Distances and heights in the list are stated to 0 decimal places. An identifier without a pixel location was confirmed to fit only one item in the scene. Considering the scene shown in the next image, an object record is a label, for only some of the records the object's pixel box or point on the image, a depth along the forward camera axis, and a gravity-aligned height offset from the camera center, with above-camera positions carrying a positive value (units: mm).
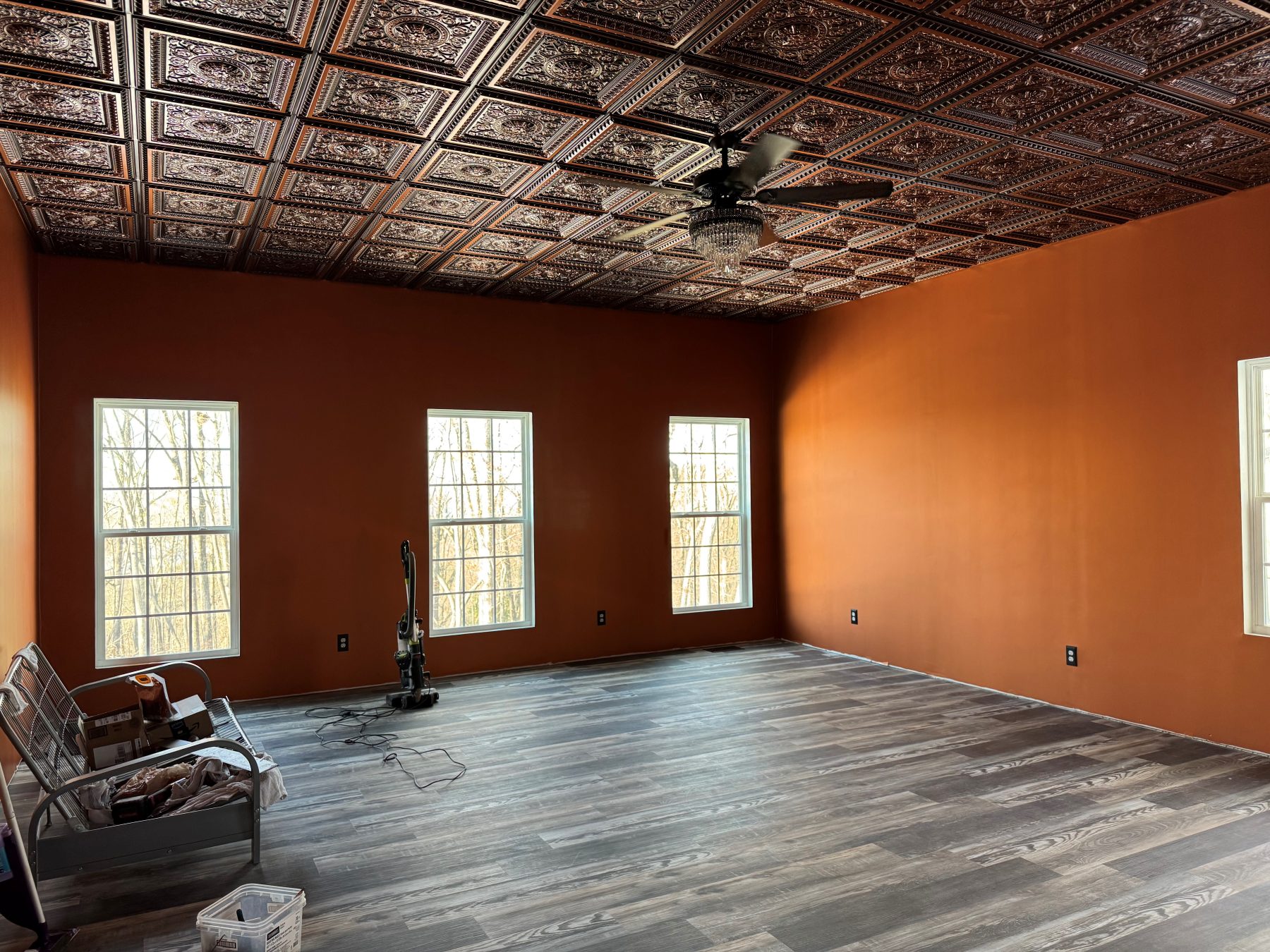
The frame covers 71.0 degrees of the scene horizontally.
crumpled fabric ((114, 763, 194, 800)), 3359 -1101
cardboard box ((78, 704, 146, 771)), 3598 -988
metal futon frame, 3059 -1185
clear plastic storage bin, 2648 -1303
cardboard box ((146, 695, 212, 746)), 3898 -1034
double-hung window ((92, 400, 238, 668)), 5996 -232
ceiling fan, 3443 +1142
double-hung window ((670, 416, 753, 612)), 8094 -261
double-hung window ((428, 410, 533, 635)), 7039 -245
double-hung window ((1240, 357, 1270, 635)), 4699 -63
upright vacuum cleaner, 5977 -1149
